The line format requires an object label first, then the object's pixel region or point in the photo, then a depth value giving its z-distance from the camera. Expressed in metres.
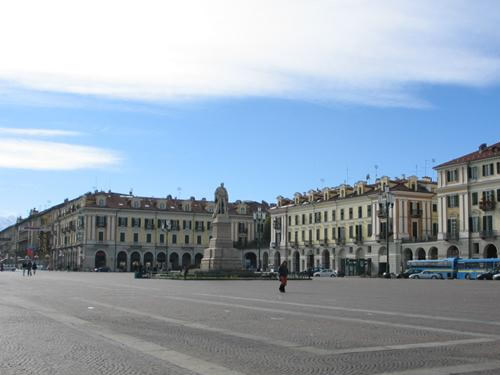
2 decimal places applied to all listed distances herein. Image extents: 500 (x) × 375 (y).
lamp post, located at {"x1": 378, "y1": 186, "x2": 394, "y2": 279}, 64.94
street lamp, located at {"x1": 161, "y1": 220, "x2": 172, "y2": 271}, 126.72
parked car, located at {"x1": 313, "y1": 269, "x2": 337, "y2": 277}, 90.75
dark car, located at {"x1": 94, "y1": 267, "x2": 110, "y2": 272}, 120.12
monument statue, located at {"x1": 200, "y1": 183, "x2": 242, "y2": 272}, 62.28
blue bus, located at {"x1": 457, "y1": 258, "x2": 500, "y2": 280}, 66.44
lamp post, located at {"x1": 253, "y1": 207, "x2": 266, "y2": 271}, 74.06
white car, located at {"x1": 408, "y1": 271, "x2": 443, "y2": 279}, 72.94
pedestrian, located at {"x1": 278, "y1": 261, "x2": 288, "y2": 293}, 32.44
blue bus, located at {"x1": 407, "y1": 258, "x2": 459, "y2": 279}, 71.88
